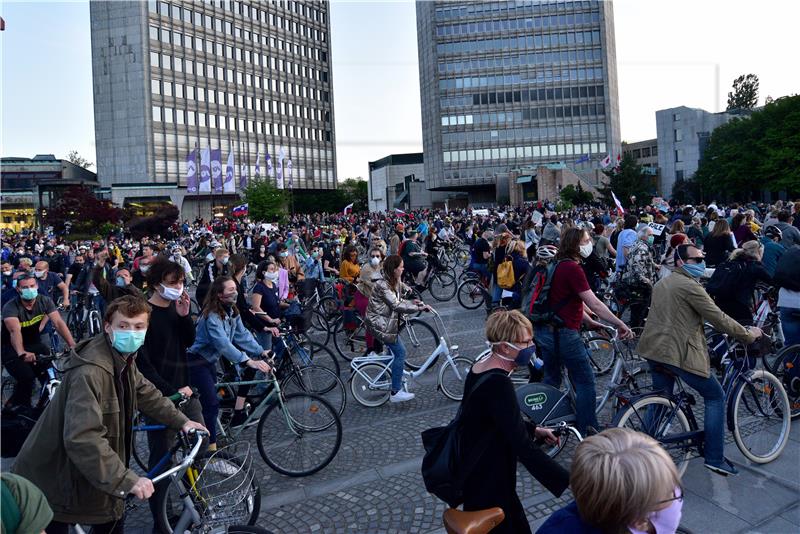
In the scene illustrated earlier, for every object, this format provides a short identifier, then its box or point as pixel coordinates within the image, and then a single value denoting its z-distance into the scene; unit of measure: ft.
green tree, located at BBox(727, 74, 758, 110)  312.29
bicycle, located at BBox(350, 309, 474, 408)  24.04
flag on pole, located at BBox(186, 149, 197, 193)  157.38
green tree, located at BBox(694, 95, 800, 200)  169.89
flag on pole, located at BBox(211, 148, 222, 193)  156.35
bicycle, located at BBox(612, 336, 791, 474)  15.14
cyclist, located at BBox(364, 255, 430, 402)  23.49
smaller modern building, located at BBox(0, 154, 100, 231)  213.46
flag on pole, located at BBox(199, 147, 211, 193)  155.00
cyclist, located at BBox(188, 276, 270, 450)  17.72
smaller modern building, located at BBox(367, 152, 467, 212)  345.31
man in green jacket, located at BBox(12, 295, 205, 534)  9.50
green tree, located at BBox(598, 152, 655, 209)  193.47
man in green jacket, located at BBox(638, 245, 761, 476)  14.93
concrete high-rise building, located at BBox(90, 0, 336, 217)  247.91
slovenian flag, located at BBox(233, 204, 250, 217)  129.29
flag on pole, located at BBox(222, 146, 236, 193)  163.73
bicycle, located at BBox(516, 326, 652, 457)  16.26
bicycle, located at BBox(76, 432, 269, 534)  12.13
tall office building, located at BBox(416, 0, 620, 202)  291.38
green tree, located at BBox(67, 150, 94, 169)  327.06
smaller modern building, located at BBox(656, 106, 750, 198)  251.39
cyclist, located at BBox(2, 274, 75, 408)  22.21
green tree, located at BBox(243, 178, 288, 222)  195.00
